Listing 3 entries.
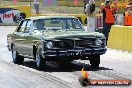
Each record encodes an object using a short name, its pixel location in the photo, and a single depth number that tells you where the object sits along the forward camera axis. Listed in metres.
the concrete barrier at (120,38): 19.53
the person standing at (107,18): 22.28
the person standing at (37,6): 42.21
